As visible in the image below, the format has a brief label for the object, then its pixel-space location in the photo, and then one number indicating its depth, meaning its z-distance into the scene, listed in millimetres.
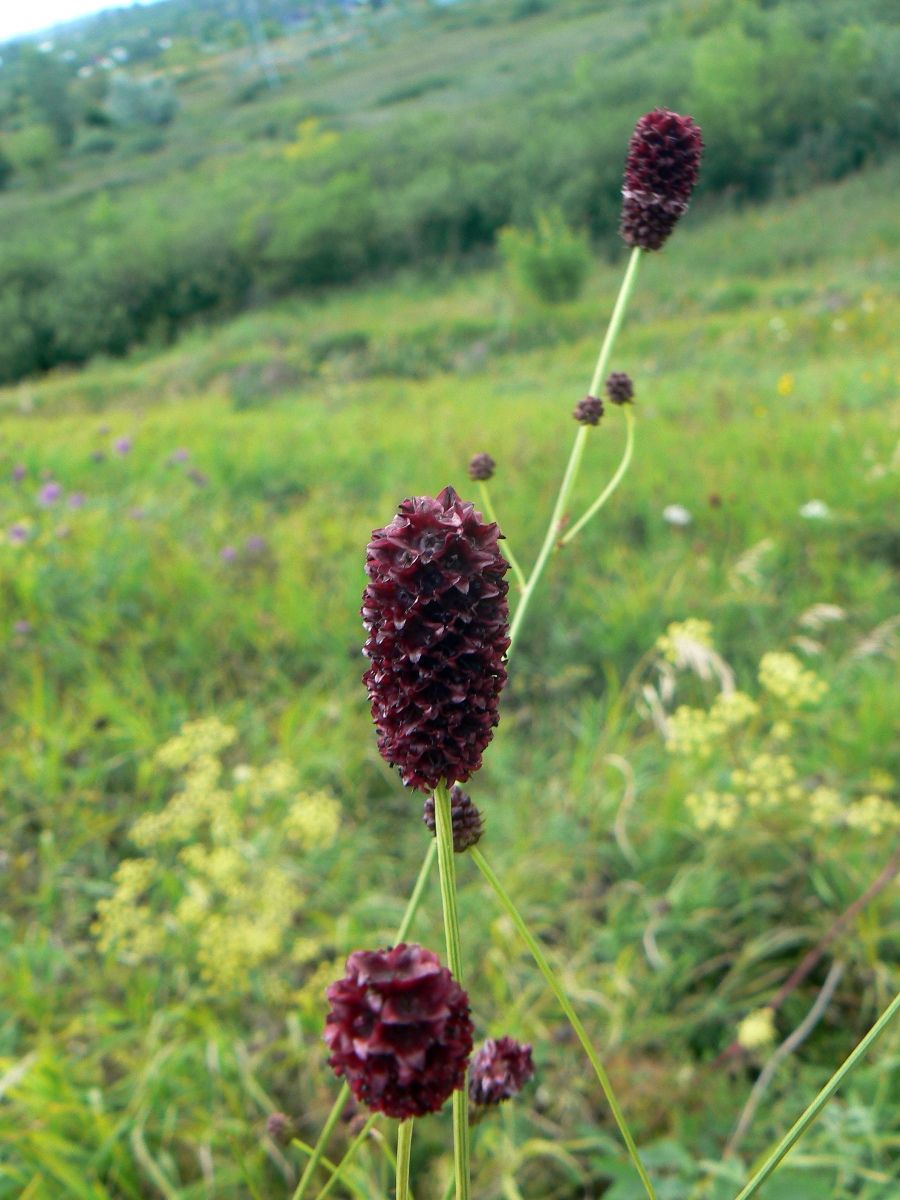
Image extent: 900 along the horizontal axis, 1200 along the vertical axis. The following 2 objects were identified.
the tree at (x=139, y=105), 47500
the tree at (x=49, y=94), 46219
